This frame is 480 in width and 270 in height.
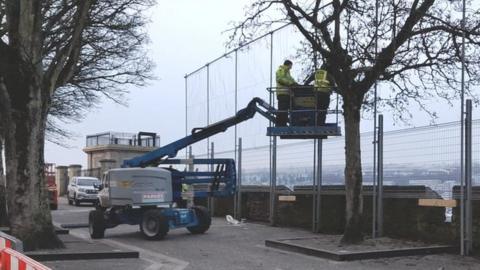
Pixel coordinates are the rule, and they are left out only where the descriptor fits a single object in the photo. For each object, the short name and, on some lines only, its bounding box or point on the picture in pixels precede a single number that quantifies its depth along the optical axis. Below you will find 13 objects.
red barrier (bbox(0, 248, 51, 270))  6.20
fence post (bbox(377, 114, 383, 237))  16.25
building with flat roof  51.84
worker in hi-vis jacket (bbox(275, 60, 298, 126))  16.45
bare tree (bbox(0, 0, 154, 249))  13.09
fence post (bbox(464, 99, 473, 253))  13.41
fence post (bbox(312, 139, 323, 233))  19.03
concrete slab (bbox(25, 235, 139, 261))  12.45
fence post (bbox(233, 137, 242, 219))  24.55
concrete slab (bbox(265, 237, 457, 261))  13.07
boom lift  17.75
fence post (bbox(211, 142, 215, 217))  27.00
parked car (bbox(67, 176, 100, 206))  40.66
